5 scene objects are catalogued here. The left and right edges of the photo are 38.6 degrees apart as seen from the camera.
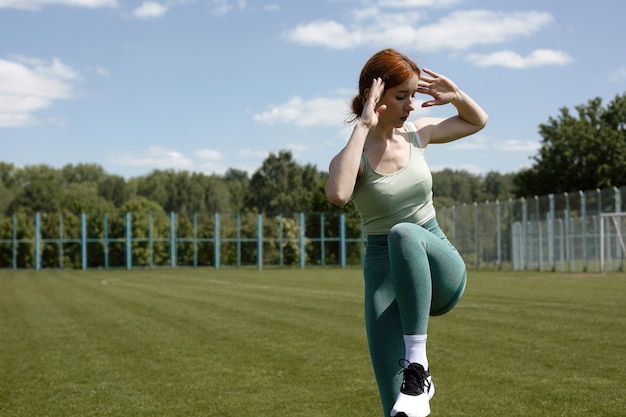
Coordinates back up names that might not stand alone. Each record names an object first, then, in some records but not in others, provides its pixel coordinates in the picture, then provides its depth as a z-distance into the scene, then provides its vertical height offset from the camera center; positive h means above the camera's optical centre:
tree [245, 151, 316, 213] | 102.19 +6.12
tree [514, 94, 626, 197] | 65.19 +5.98
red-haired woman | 4.13 +0.05
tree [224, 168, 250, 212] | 125.68 +6.74
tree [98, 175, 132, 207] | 117.88 +6.45
